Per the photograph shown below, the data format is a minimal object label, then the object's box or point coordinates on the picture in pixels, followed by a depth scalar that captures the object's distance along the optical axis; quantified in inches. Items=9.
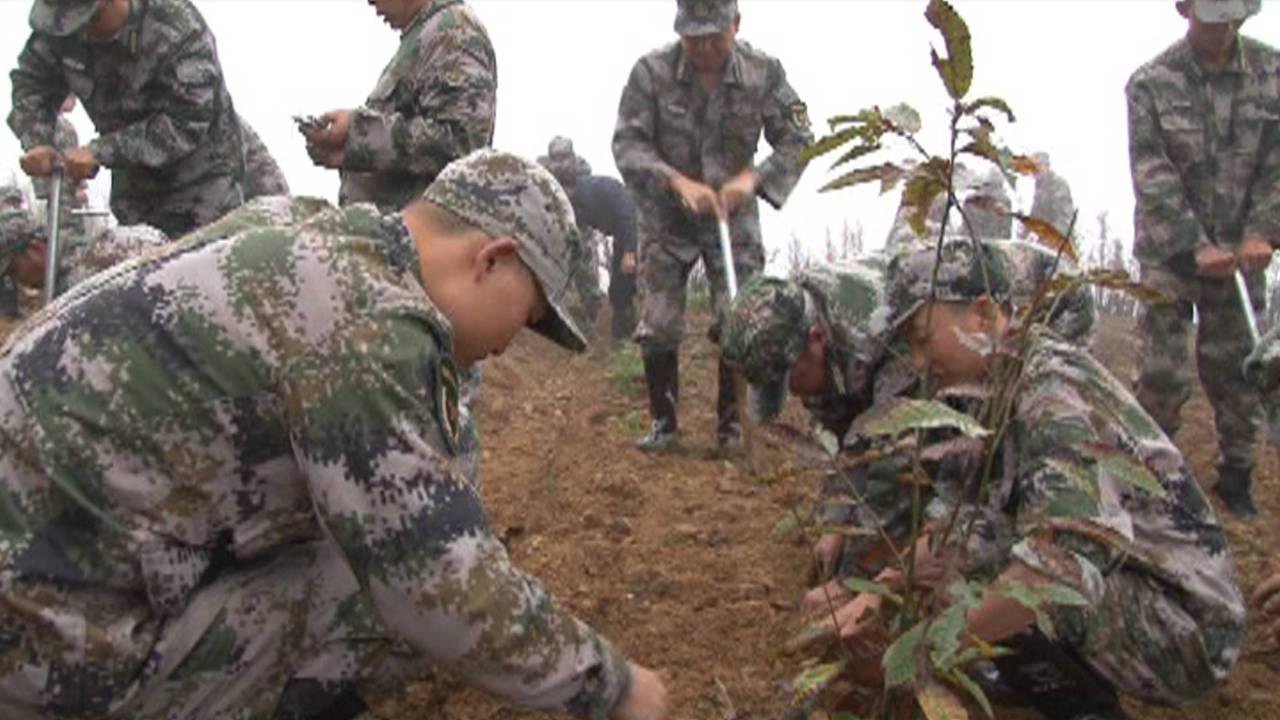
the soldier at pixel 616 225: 416.8
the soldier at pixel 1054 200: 480.1
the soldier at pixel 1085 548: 88.6
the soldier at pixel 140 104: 163.9
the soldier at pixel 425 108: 138.1
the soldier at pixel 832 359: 129.3
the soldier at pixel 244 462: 69.8
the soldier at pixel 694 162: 214.1
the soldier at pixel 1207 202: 186.5
